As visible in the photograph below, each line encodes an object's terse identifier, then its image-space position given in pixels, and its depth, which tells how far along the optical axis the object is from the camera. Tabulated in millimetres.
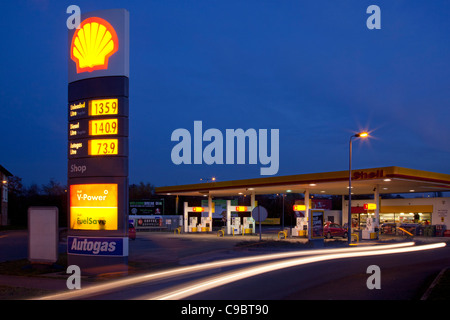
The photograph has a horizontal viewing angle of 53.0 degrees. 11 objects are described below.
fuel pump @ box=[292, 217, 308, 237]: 43781
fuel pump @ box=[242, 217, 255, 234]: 50438
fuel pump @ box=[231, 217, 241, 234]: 49438
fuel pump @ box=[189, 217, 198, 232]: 57031
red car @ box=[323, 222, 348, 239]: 42625
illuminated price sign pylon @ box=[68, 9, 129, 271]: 18188
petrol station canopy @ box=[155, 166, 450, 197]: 34781
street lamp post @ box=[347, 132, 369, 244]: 28689
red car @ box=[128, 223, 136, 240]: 43669
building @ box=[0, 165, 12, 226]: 82812
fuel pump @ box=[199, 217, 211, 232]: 57125
